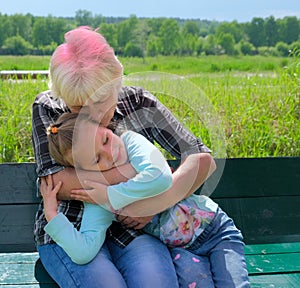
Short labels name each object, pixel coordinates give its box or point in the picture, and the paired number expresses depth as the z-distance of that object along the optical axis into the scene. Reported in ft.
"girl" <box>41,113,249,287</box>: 6.44
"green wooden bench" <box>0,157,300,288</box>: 7.42
